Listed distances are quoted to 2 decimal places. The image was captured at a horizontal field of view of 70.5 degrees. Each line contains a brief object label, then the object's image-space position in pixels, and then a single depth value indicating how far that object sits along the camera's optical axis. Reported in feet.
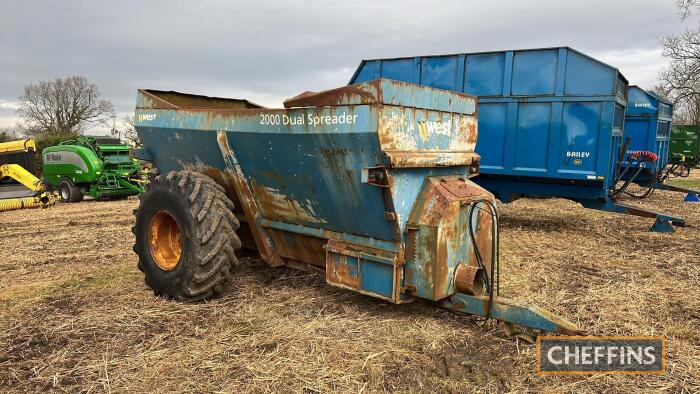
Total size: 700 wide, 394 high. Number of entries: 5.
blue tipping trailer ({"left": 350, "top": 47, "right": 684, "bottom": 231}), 25.00
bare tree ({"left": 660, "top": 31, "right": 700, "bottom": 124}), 82.23
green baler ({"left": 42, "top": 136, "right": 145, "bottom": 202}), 43.91
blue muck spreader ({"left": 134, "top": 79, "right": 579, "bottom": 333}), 11.80
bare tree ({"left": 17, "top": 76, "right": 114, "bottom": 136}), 128.16
